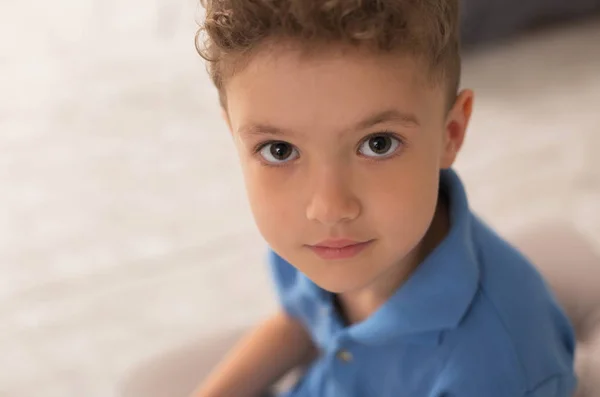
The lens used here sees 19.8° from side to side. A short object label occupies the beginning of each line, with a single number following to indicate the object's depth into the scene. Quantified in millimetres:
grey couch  1535
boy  858
